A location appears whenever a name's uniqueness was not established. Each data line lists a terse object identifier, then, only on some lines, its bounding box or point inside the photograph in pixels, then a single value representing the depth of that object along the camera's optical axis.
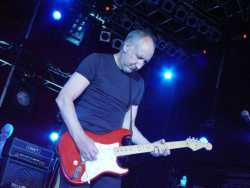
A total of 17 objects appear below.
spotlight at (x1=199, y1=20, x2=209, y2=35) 8.05
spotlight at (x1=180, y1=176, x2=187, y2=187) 6.89
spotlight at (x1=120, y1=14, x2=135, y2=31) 8.23
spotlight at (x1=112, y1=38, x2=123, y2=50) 8.38
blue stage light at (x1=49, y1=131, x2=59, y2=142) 9.09
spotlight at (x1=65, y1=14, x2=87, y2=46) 8.59
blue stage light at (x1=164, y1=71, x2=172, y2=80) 8.84
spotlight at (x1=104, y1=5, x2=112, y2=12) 8.25
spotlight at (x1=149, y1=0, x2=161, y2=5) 7.71
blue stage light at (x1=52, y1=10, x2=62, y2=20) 8.57
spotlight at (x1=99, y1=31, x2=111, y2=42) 8.28
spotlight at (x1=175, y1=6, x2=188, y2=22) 7.84
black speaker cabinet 5.48
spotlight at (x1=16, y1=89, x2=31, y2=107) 8.19
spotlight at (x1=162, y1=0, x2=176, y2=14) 7.72
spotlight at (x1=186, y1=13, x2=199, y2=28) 7.98
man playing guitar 2.47
